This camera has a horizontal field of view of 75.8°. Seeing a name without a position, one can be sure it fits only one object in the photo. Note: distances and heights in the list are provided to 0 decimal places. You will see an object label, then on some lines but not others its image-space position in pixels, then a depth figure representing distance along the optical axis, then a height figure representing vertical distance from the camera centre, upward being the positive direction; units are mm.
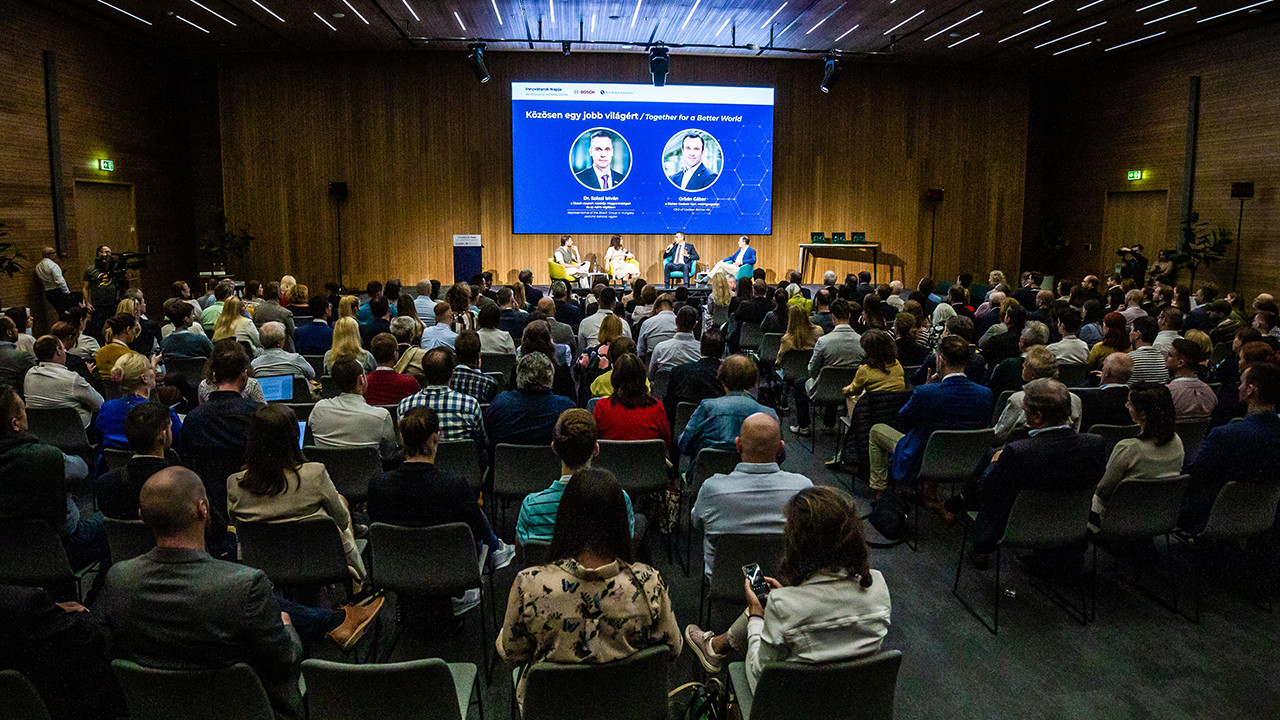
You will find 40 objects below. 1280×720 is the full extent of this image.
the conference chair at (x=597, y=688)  2195 -1141
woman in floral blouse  2217 -894
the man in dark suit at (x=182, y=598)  2227 -904
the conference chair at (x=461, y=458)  4211 -994
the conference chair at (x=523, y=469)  4195 -1043
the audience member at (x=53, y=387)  5090 -757
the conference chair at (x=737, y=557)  3127 -1104
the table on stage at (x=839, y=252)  16328 +308
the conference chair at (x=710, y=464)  4117 -991
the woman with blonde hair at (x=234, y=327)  6828 -514
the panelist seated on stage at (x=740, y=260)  15234 +129
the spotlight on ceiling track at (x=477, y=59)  12977 +3258
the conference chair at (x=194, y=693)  2148 -1143
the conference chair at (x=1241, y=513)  3885 -1163
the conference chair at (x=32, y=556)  3289 -1174
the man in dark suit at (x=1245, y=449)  3949 -870
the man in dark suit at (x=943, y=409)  4672 -803
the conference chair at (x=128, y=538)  3139 -1049
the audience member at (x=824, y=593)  2174 -866
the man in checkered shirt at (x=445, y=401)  4316 -712
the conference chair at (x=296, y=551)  3211 -1127
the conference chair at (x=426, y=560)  3090 -1135
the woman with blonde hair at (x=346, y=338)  5551 -490
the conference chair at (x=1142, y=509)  3795 -1125
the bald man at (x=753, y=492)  3170 -871
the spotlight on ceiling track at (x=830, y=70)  13616 +3262
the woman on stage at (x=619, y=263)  15383 +65
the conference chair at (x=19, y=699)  2035 -1095
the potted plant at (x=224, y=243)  14828 +404
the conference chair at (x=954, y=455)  4539 -1043
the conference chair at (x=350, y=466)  4102 -1009
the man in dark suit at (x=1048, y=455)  3723 -843
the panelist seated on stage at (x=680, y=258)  14891 +161
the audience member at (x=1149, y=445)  3906 -847
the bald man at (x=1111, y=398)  5098 -815
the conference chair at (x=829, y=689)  2129 -1108
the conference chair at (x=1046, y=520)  3729 -1155
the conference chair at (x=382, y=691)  2150 -1128
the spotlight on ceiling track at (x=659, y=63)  12907 +3199
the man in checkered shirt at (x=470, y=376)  5098 -680
